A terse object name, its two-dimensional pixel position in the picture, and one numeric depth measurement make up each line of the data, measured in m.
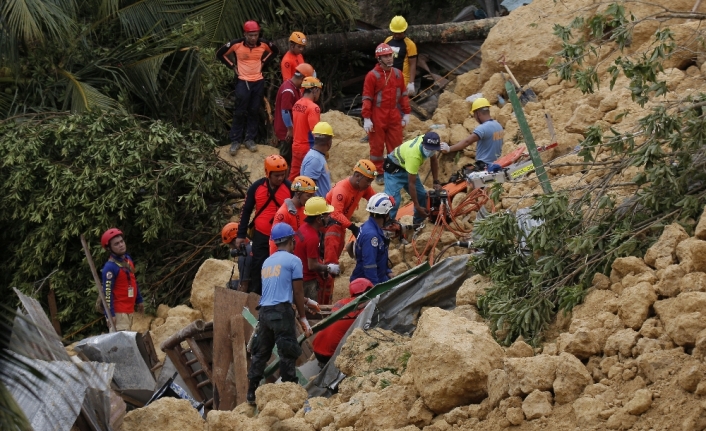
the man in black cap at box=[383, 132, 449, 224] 23.80
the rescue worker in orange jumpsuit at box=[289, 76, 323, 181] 26.83
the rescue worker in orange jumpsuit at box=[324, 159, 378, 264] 22.41
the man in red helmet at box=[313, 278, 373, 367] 19.83
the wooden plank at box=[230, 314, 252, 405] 19.98
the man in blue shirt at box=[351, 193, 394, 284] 21.58
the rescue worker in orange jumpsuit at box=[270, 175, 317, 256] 21.98
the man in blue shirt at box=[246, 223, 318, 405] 18.75
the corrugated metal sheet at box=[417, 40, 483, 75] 34.28
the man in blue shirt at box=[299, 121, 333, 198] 24.31
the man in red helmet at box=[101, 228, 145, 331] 23.23
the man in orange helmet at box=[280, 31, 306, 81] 29.97
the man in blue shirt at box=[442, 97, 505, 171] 25.55
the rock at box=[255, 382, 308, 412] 17.59
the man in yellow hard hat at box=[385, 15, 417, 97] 30.73
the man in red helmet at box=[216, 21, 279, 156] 29.94
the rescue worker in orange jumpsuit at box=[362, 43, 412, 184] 27.89
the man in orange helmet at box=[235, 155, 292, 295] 23.06
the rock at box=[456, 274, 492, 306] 18.91
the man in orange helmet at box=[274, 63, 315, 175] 28.28
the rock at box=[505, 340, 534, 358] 15.88
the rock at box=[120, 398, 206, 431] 17.50
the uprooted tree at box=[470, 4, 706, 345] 16.91
